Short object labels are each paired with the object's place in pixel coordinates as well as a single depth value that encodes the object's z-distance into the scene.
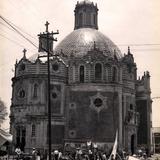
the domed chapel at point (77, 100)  55.91
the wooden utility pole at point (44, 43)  61.37
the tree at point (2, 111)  66.66
